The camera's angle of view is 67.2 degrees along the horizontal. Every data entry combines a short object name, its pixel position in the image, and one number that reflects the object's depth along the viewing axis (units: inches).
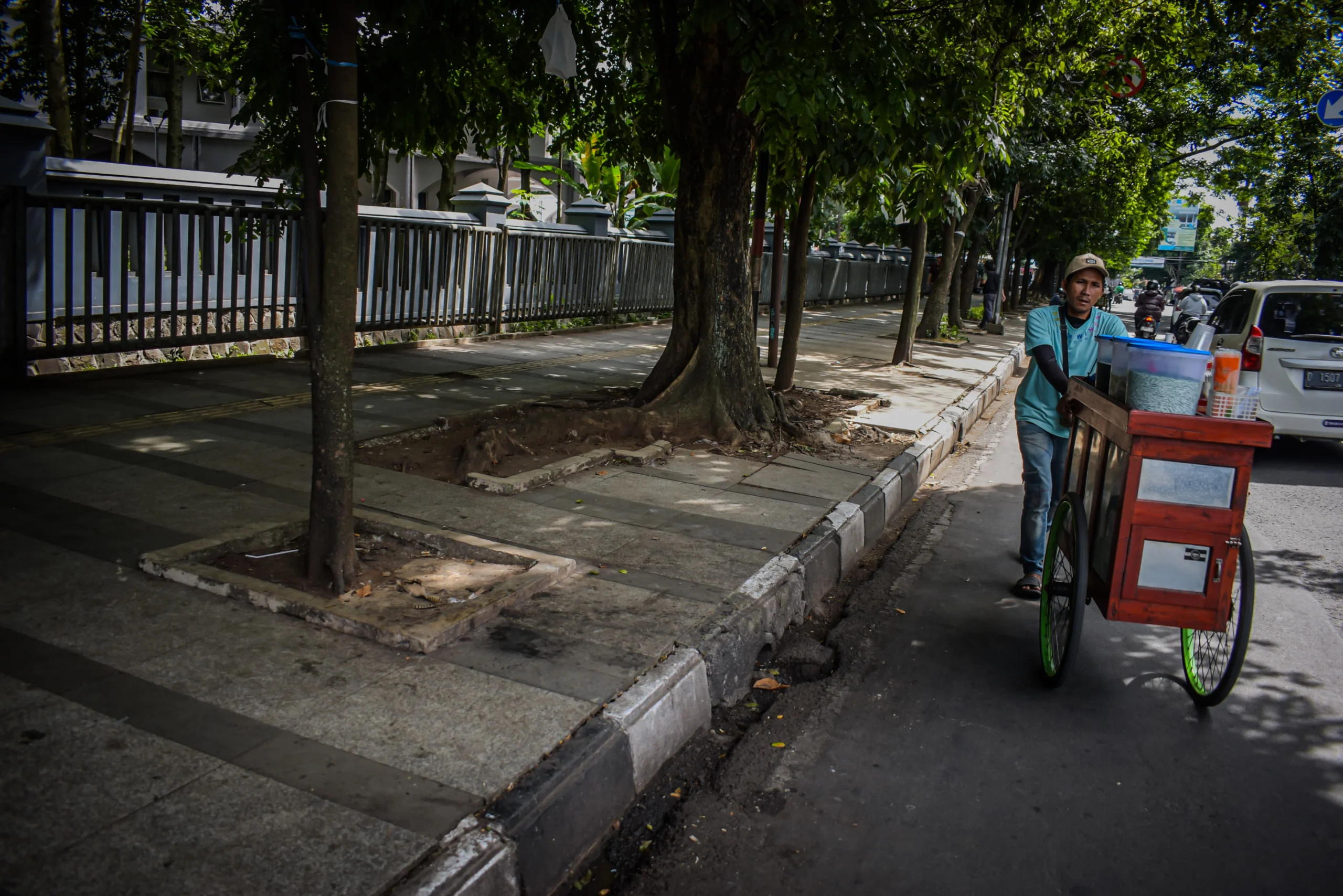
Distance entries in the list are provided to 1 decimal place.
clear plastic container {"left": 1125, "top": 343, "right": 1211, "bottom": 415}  149.9
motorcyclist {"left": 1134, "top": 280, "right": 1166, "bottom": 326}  924.0
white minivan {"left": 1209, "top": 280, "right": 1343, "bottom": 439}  372.2
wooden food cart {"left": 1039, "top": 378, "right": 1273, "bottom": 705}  148.2
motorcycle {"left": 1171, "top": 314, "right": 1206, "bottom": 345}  778.2
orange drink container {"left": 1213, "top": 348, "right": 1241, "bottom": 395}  148.1
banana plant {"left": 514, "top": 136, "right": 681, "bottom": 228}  850.1
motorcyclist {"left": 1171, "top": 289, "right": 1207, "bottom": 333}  863.1
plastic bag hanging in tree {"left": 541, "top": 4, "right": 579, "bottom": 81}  267.3
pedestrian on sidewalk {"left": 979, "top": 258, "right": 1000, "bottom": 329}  958.4
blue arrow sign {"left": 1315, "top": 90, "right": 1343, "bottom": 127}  409.1
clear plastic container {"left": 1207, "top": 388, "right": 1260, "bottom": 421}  148.6
